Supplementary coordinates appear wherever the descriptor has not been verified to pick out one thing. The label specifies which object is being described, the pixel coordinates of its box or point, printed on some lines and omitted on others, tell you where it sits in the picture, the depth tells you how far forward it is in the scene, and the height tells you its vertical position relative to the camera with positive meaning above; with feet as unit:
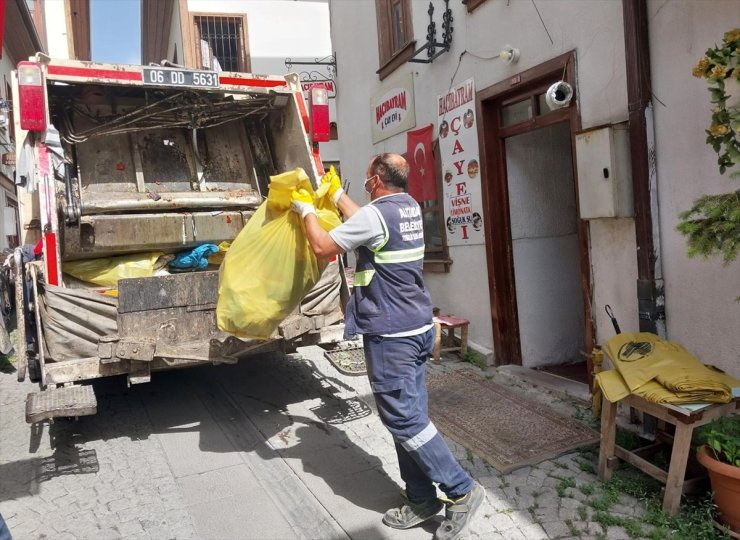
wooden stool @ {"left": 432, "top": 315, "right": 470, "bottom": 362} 18.75 -3.05
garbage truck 11.94 +1.52
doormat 11.84 -4.33
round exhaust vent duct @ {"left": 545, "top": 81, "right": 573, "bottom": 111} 13.85 +3.29
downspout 11.76 +1.27
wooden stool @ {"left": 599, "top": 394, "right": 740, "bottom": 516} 8.77 -3.18
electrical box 12.28 +1.25
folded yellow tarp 8.82 -2.42
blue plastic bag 15.96 +0.02
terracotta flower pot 8.18 -3.85
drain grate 16.16 -3.30
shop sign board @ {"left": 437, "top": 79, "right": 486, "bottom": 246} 18.13 +2.38
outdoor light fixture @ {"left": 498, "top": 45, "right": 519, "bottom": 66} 15.90 +4.97
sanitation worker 8.77 -1.30
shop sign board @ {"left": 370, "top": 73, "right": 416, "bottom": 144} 21.98 +5.44
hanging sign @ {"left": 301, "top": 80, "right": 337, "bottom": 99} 34.71 +10.34
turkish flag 20.74 +2.85
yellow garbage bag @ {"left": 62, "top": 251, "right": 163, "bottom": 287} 15.52 -0.07
